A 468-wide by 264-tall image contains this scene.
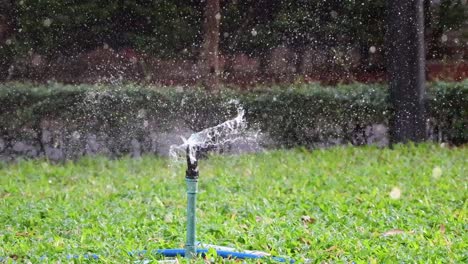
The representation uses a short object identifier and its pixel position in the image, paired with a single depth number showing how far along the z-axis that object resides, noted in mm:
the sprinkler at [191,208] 7527
